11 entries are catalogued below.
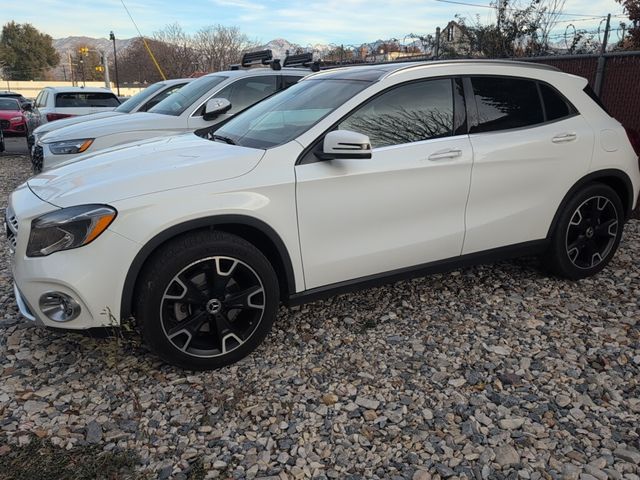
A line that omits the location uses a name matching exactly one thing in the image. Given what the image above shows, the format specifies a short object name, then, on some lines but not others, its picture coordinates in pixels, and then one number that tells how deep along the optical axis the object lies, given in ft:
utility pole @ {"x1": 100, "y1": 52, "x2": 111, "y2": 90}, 126.68
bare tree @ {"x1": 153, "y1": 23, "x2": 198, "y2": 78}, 140.46
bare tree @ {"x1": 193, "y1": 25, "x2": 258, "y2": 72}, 141.93
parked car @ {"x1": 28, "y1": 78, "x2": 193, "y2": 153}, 25.98
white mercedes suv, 9.36
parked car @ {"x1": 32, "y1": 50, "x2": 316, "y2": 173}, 20.85
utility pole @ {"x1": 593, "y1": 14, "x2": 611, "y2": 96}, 22.26
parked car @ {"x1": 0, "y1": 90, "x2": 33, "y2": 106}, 61.54
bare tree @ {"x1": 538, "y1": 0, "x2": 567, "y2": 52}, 33.60
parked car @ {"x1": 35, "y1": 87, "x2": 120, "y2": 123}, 35.24
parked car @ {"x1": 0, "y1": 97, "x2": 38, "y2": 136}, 52.31
